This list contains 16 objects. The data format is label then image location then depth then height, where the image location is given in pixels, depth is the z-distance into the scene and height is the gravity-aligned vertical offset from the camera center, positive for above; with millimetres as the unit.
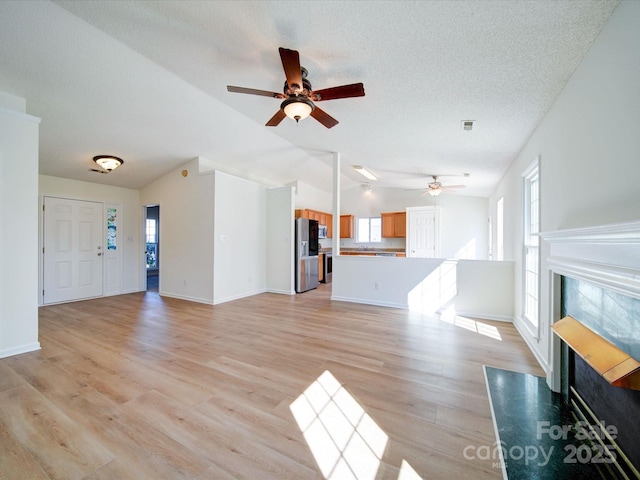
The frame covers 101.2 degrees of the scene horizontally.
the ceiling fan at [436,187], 5838 +1162
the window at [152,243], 9266 -179
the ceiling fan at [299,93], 2133 +1328
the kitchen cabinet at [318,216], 7004 +650
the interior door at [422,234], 7871 +141
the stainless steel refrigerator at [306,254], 6176 -393
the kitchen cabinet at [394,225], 8195 +436
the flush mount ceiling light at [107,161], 4371 +1291
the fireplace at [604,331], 1254 -567
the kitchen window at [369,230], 8781 +289
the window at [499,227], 5254 +244
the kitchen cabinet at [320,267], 7677 -845
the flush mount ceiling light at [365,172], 5431 +1429
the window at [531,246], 3048 -91
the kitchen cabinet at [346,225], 8883 +441
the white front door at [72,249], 5047 -237
